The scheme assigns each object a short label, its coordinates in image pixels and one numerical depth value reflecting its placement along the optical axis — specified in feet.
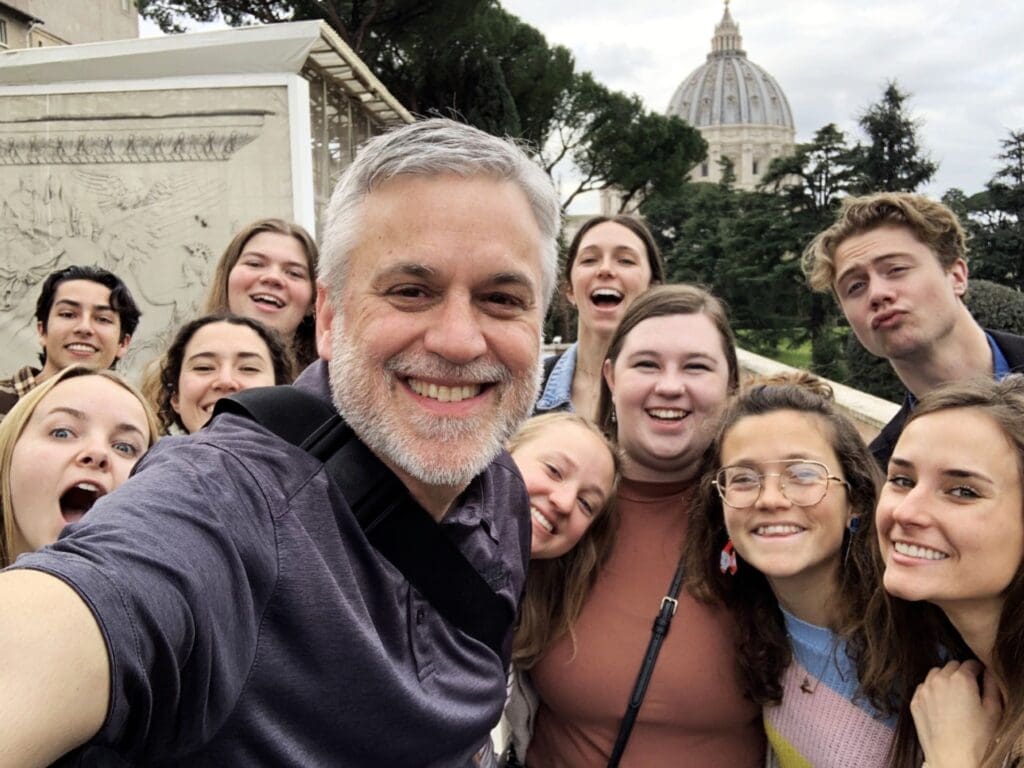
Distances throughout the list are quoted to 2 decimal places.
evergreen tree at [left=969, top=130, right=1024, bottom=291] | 65.10
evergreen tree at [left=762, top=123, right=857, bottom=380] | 69.56
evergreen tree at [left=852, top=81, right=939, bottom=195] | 67.82
